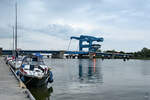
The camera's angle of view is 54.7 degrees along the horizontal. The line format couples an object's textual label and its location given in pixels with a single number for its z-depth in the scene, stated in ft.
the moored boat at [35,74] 41.85
